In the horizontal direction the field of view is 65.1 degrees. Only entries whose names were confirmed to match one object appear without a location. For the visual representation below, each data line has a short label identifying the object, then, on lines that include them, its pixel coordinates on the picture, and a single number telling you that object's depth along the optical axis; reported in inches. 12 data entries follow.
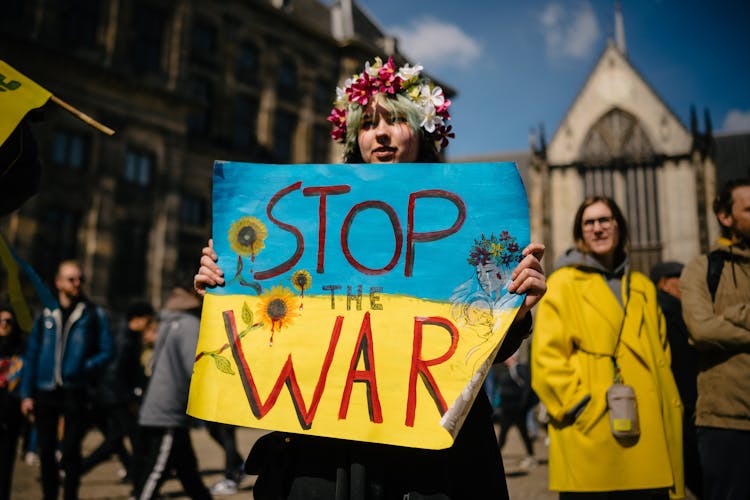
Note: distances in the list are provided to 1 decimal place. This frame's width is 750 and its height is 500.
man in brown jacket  110.7
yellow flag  89.4
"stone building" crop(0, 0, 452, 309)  735.7
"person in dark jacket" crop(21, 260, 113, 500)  190.4
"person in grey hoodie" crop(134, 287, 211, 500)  172.4
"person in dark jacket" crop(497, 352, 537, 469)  333.0
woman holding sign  64.4
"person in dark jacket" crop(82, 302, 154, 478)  258.5
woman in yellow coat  108.9
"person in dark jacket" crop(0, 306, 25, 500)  186.9
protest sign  66.7
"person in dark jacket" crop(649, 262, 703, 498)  132.2
